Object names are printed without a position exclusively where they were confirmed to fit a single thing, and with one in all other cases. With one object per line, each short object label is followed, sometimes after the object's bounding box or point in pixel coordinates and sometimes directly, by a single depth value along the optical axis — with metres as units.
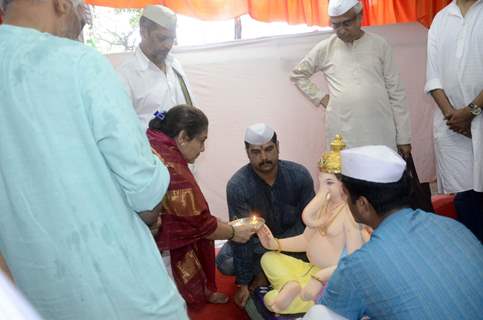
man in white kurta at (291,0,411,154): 3.46
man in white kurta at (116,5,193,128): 3.06
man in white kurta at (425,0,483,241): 2.86
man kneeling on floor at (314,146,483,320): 1.39
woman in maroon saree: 2.54
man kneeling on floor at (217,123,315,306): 2.99
